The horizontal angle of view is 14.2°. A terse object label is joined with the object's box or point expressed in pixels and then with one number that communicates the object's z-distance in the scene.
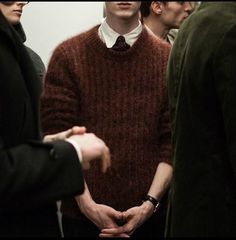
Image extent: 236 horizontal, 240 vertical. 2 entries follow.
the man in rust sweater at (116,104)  3.03
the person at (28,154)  2.53
